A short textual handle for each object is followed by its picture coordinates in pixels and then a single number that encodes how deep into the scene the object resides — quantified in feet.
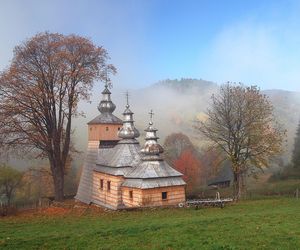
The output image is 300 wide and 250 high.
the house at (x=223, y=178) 216.74
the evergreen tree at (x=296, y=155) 190.36
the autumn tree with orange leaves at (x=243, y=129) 107.65
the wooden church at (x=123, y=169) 94.22
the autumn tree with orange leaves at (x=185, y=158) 216.51
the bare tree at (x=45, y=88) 99.81
